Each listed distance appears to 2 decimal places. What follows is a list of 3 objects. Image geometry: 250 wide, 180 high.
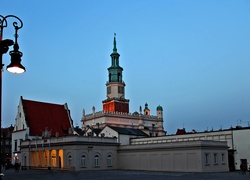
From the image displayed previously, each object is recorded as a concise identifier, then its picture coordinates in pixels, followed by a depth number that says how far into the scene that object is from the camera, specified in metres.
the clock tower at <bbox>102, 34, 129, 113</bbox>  89.81
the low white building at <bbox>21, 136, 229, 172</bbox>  49.00
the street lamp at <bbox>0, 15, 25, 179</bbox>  8.52
